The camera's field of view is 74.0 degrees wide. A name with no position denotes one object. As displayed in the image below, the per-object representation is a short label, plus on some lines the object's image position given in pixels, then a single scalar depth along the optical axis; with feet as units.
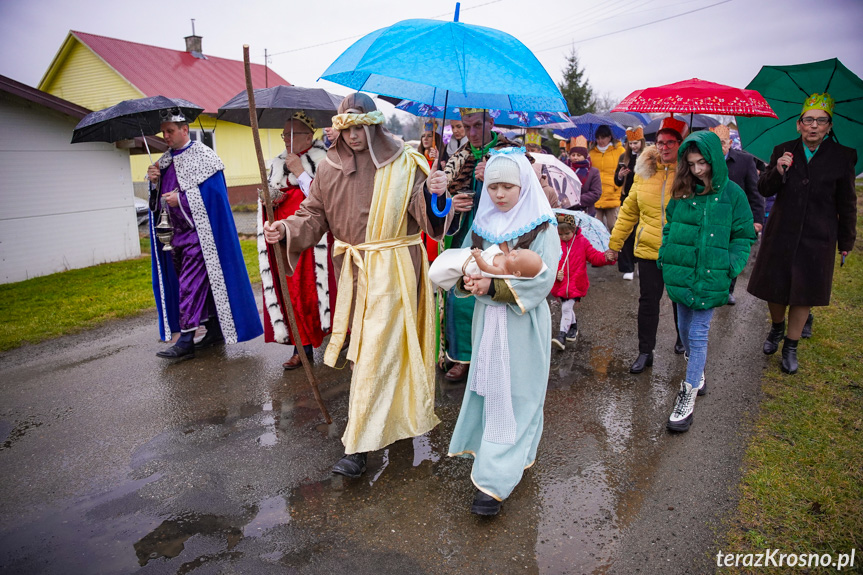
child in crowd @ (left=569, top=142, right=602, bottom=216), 24.99
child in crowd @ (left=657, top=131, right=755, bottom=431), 12.67
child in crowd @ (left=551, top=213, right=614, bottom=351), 18.13
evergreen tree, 93.45
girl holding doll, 9.94
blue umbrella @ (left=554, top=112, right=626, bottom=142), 33.88
